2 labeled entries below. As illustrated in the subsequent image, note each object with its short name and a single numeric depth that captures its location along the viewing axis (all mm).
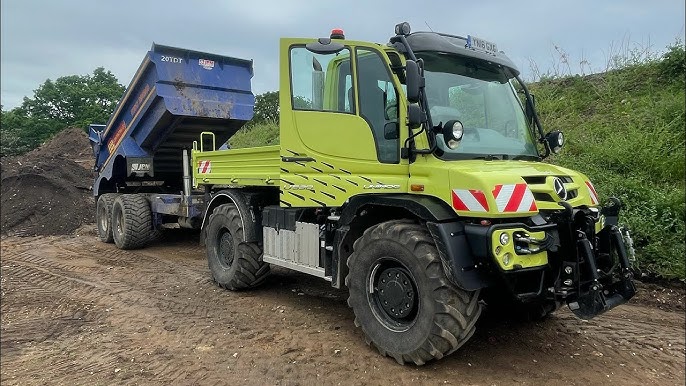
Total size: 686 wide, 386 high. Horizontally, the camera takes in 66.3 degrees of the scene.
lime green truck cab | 3664
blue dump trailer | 7965
